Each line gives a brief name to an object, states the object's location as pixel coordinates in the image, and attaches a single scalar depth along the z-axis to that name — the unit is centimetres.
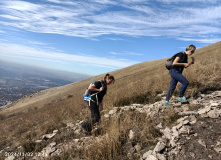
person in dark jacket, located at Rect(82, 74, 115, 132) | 427
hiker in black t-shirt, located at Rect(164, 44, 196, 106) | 445
